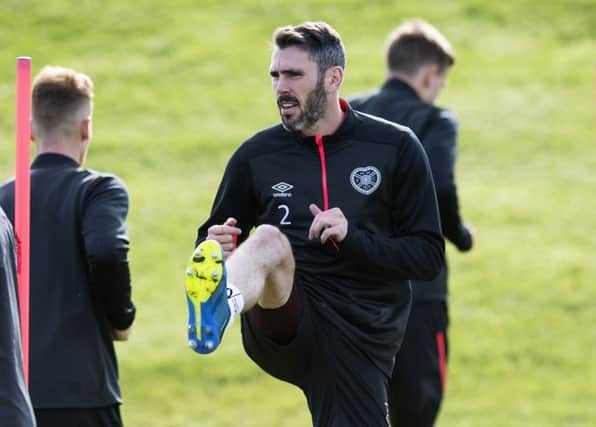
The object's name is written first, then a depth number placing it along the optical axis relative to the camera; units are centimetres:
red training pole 1195
